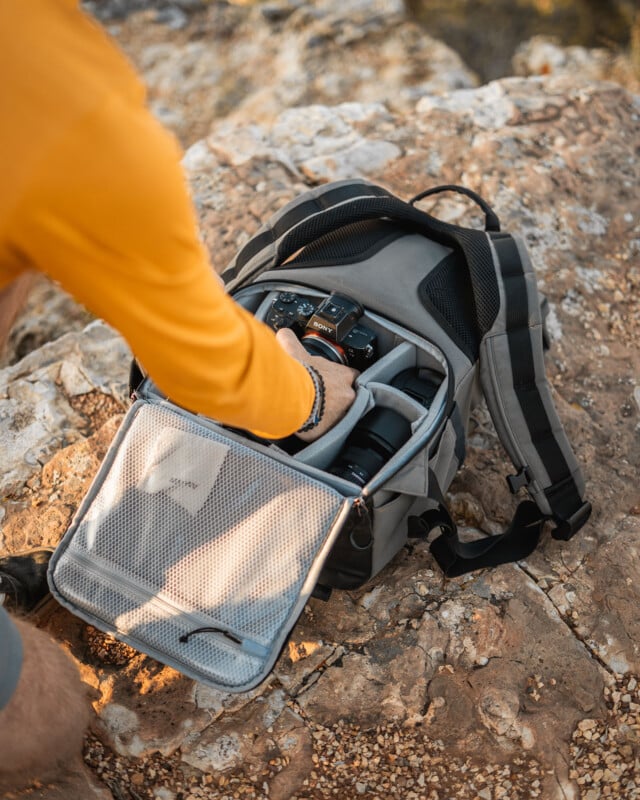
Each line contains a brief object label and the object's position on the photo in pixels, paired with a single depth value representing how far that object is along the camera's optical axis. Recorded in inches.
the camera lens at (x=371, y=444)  75.6
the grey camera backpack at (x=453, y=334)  82.1
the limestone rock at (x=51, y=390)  97.2
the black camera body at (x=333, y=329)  85.2
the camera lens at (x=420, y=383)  83.6
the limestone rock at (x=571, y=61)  199.3
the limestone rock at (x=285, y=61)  194.2
